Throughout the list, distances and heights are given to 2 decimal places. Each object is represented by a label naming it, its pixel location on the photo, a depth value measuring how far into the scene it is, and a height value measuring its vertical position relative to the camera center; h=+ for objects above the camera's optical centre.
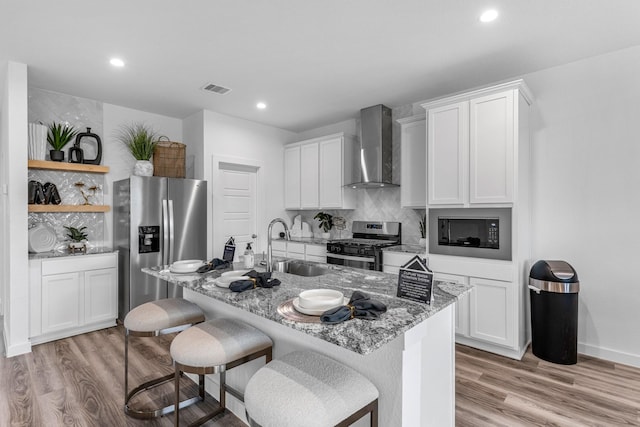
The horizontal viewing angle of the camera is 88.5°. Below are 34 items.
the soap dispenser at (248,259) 2.33 -0.33
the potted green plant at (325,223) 5.18 -0.17
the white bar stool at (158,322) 2.01 -0.69
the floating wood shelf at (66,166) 3.41 +0.51
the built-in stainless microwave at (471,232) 3.03 -0.20
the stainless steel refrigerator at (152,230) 3.71 -0.21
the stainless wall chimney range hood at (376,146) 4.22 +0.85
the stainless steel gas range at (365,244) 3.80 -0.40
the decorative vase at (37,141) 3.43 +0.76
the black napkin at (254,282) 1.70 -0.38
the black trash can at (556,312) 2.76 -0.86
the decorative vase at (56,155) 3.63 +0.64
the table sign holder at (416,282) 1.47 -0.33
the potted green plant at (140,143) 3.97 +0.88
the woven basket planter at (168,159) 4.17 +0.68
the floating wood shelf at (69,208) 3.43 +0.05
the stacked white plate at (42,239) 3.52 -0.28
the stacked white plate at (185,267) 2.17 -0.37
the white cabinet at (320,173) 4.70 +0.60
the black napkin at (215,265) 2.23 -0.38
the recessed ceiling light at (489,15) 2.25 +1.37
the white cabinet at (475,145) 2.90 +0.63
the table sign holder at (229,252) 2.44 -0.30
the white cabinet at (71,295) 3.27 -0.88
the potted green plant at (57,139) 3.65 +0.84
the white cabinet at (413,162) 3.80 +0.59
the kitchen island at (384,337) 1.22 -0.57
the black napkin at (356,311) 1.24 -0.39
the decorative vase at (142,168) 3.95 +0.54
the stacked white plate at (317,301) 1.35 -0.39
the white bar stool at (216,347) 1.57 -0.67
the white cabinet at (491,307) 2.91 -0.88
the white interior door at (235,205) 4.67 +0.10
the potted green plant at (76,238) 3.70 -0.30
